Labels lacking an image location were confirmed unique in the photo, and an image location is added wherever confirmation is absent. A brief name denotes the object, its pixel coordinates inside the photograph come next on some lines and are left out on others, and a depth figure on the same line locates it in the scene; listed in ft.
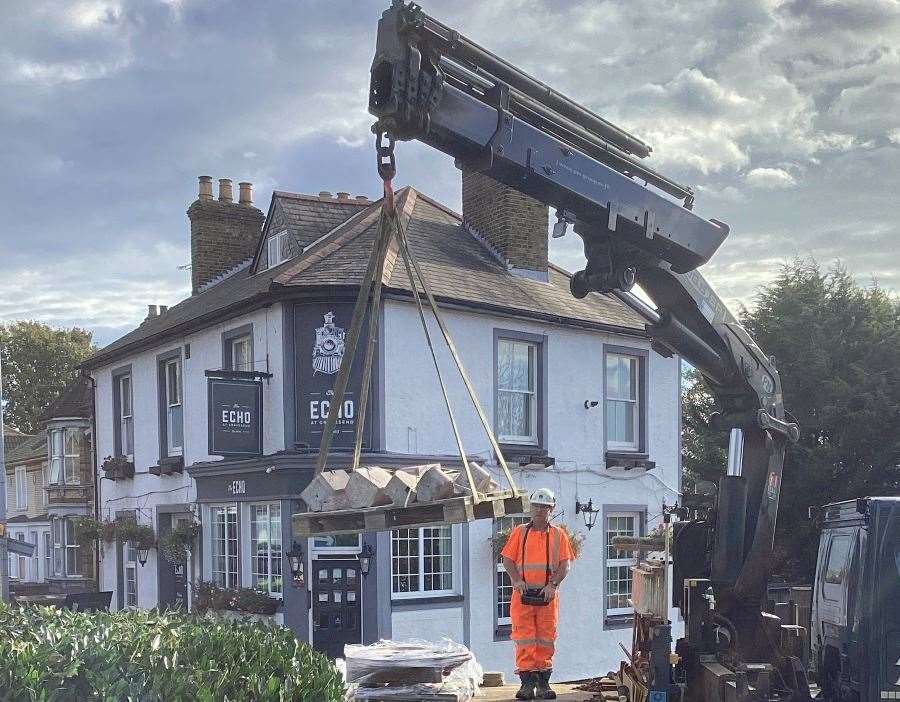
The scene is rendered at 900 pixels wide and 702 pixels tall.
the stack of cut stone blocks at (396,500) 21.04
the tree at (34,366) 152.35
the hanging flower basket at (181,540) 59.77
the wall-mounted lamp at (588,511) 58.70
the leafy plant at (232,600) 51.62
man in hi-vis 24.93
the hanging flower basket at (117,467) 69.10
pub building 51.19
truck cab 22.49
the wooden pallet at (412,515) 20.61
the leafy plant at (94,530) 68.13
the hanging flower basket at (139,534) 65.46
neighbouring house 94.02
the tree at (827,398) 78.43
